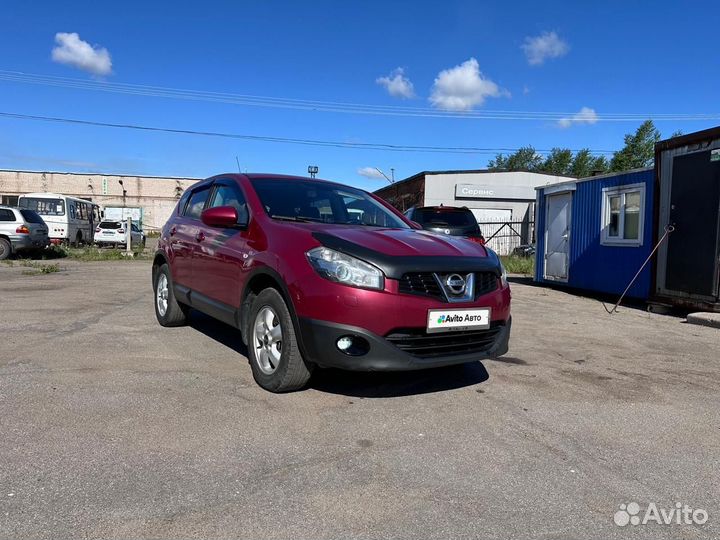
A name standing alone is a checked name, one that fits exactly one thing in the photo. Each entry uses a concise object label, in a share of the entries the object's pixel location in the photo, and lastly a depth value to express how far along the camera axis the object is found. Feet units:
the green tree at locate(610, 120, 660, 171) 181.68
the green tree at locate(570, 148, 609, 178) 222.28
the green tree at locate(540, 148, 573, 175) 235.81
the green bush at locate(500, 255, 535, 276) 54.95
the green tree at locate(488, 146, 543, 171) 254.29
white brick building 156.56
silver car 54.24
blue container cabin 32.37
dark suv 33.76
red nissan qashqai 11.43
